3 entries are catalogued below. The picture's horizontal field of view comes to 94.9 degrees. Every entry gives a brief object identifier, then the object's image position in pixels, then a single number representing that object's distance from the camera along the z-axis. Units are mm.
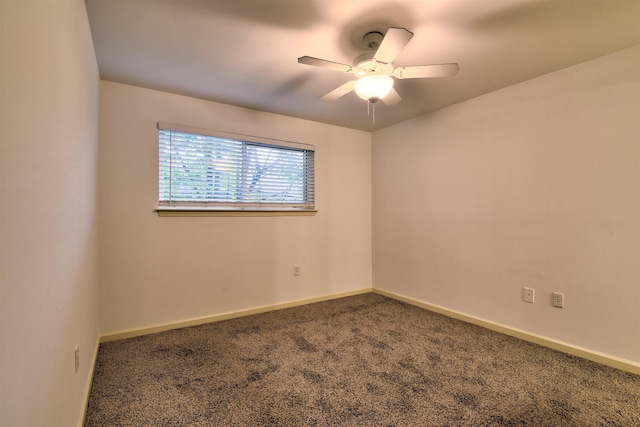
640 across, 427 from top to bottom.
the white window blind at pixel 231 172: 2816
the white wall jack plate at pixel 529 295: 2527
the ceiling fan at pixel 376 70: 1711
